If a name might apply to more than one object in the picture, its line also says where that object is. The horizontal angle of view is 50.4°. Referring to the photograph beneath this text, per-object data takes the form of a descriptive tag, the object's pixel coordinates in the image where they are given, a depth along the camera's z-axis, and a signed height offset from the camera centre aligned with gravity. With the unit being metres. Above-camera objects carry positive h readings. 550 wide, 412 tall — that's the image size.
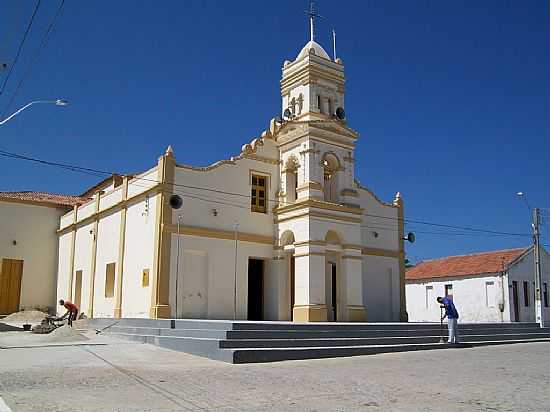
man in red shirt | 23.61 -0.50
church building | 22.02 +2.69
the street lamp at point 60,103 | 16.28 +5.38
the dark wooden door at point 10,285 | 30.22 +0.68
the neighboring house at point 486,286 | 35.44 +1.00
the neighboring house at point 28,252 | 30.67 +2.48
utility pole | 28.36 +1.98
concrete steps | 14.80 -1.10
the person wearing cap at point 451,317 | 19.02 -0.49
